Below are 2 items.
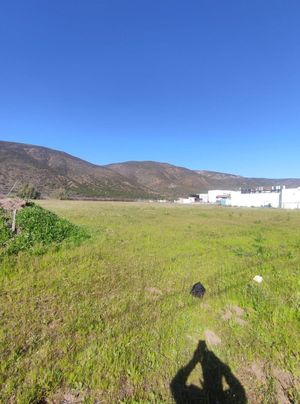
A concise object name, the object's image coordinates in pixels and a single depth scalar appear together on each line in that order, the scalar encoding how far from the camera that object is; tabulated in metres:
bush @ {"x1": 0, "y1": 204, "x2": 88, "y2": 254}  9.06
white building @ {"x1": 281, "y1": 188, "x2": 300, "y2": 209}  81.19
